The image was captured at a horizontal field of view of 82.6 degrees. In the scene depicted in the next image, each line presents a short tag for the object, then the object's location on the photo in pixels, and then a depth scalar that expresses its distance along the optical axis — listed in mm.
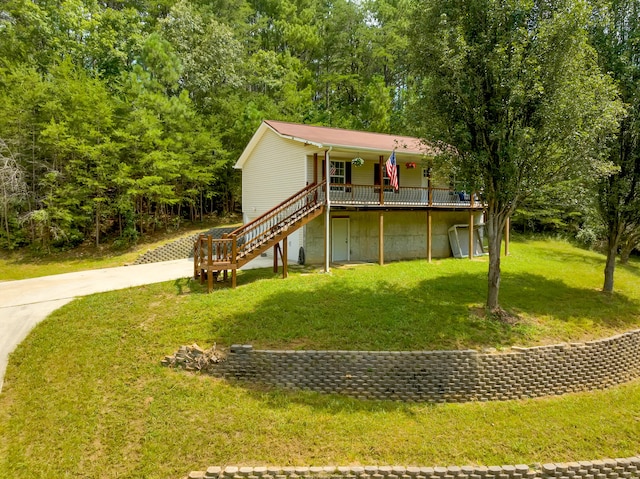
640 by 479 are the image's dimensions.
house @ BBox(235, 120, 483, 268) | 15016
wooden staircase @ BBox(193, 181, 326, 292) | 11445
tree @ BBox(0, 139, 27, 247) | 17141
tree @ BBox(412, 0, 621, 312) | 8773
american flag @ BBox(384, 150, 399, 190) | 13617
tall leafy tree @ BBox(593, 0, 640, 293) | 11422
